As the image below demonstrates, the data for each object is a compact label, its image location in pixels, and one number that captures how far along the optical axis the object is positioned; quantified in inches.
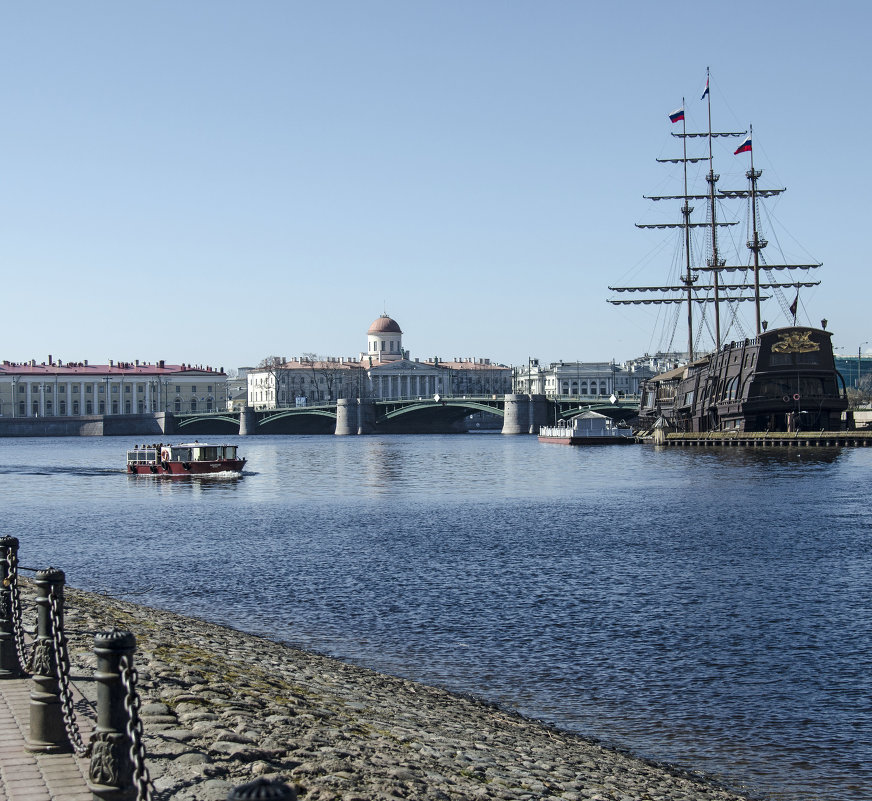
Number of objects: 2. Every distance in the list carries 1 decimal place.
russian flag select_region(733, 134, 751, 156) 3158.7
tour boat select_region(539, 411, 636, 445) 3882.9
